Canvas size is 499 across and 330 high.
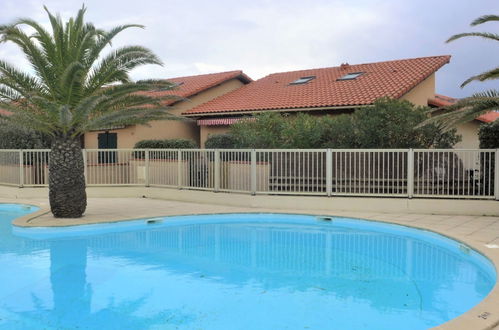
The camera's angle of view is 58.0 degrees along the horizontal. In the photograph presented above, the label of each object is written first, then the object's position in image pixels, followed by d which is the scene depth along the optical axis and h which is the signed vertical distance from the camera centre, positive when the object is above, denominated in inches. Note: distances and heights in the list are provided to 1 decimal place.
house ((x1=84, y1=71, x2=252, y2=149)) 959.0 +58.2
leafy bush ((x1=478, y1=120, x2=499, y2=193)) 525.7 +7.6
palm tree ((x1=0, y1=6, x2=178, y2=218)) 491.8 +73.7
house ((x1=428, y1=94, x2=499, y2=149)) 888.3 +40.6
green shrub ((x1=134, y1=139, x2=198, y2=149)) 837.8 +15.0
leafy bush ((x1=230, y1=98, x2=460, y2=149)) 616.4 +28.4
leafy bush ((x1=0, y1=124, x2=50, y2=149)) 877.8 +28.2
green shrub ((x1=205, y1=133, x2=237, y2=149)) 791.8 +17.6
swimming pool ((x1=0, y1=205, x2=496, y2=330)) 258.1 -93.6
